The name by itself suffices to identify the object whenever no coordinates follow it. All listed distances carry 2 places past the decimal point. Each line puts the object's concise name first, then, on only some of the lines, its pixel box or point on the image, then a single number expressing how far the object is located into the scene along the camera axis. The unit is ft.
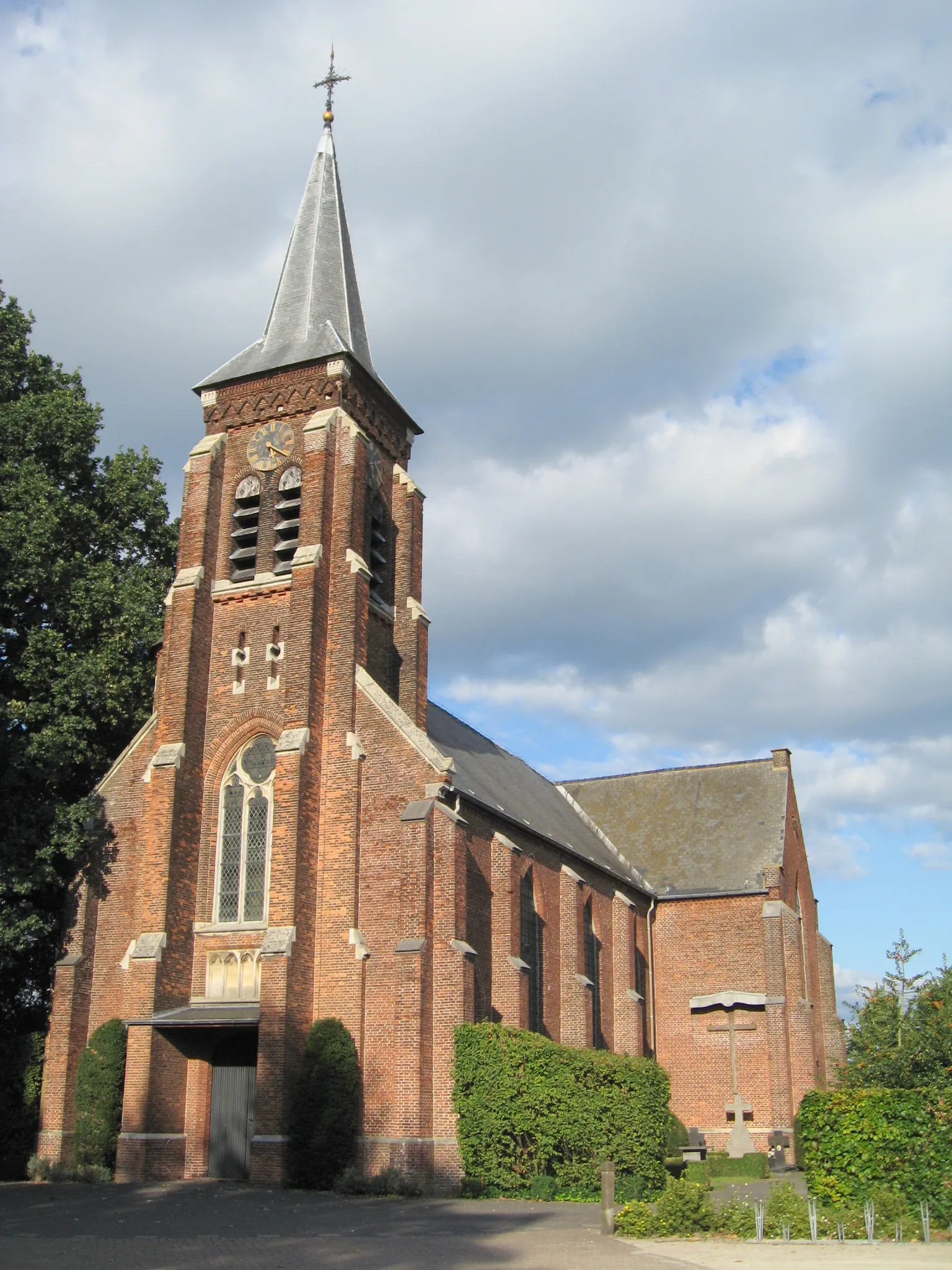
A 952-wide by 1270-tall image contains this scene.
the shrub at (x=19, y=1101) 85.35
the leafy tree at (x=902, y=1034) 73.31
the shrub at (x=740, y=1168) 100.27
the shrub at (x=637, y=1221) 55.72
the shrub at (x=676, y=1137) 99.99
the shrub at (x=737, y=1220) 53.21
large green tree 88.48
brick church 79.41
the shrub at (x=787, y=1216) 52.49
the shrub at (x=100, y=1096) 81.15
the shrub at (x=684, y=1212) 54.75
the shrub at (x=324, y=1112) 74.84
